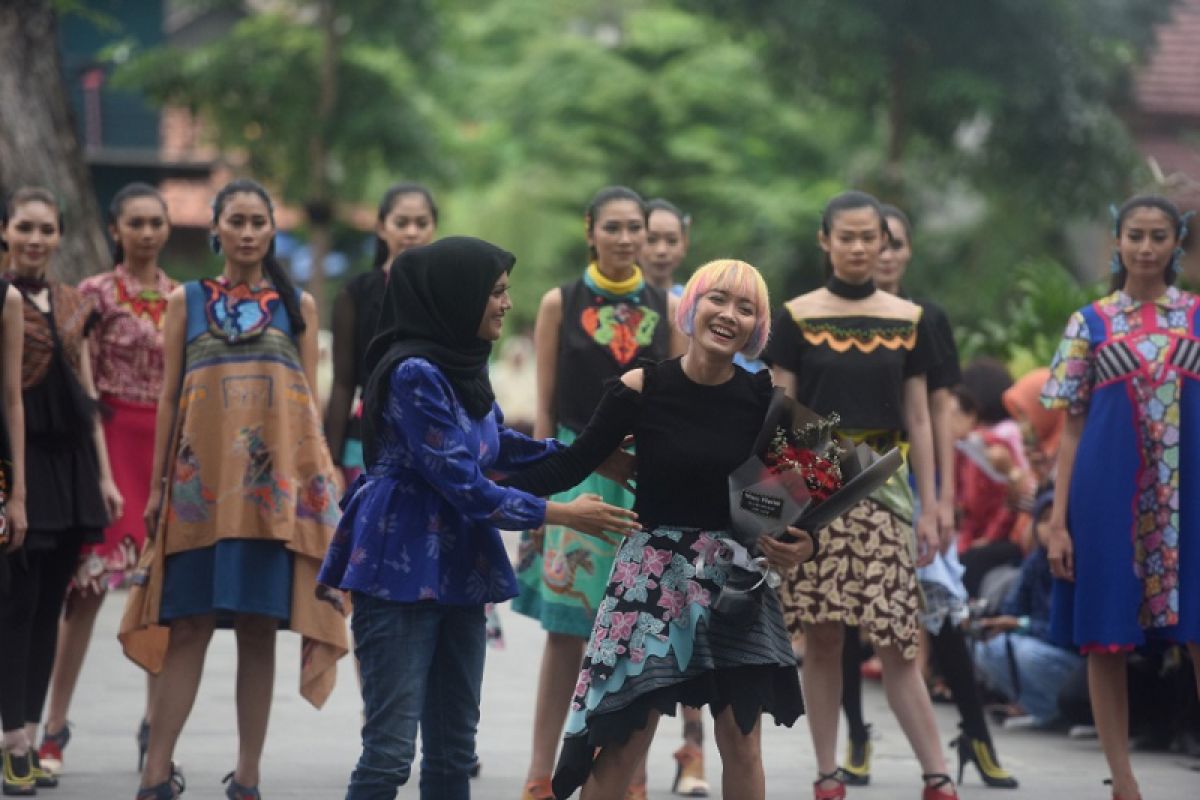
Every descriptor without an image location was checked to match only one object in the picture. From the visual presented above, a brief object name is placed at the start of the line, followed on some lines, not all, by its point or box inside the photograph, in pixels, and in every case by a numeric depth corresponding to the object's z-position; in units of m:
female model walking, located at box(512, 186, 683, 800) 15.03
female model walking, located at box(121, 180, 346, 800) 14.00
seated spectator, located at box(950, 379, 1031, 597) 21.86
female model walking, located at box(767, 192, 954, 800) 14.99
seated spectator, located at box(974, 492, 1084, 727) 19.63
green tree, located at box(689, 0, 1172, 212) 46.00
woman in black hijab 11.30
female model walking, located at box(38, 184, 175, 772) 16.52
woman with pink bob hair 11.64
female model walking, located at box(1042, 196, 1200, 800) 14.77
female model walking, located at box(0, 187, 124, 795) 15.55
